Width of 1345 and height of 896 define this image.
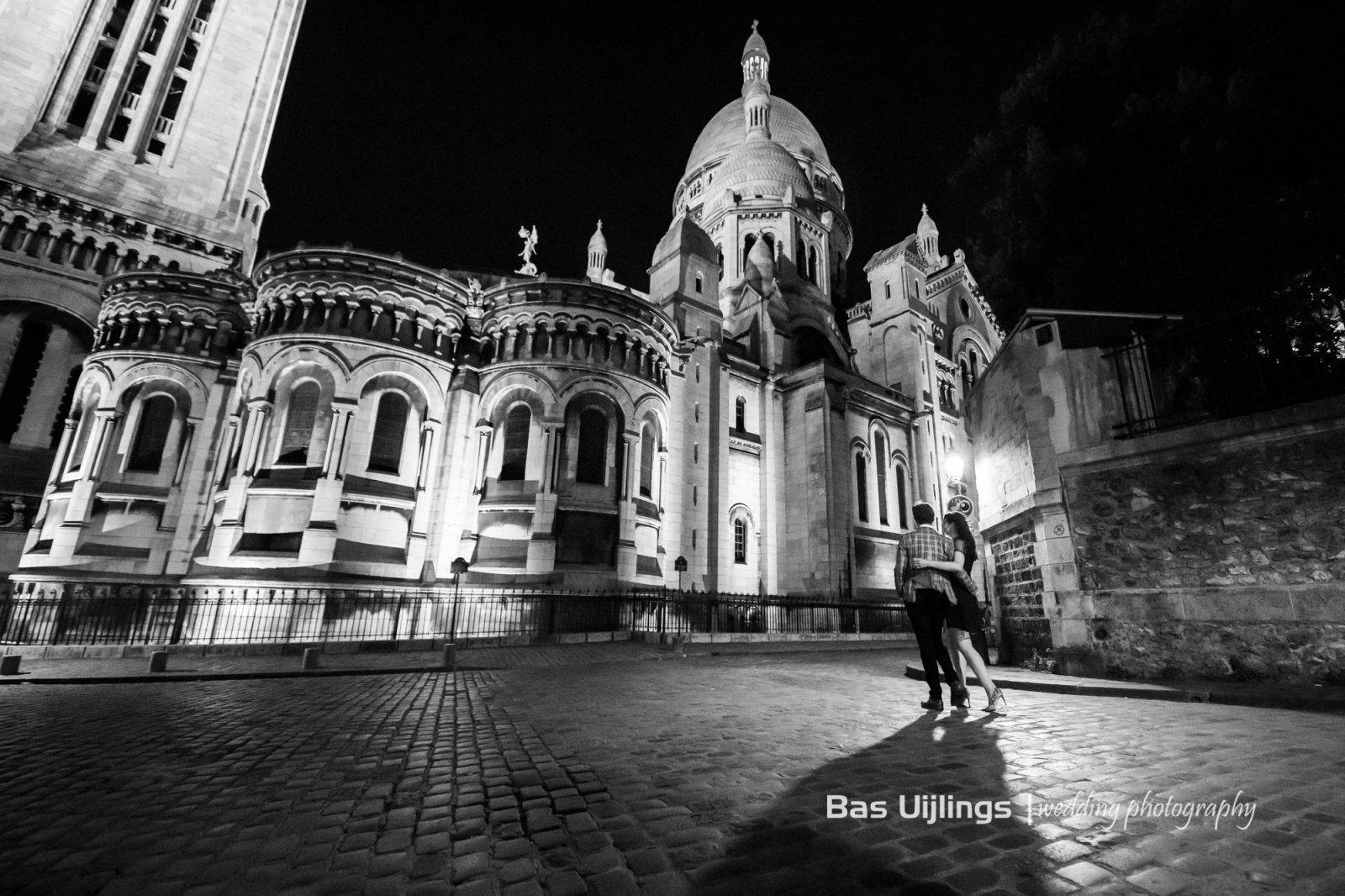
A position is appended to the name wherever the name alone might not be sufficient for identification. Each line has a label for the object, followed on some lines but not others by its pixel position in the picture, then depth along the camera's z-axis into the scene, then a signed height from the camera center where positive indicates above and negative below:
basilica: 18.62 +7.34
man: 5.86 +0.07
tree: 8.96 +8.04
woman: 5.66 +0.00
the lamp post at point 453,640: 10.40 -0.92
